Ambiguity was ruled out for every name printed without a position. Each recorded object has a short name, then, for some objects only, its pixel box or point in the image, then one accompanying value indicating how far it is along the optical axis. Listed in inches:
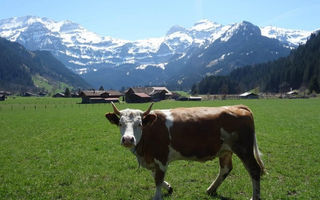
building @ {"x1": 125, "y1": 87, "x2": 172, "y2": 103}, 4896.7
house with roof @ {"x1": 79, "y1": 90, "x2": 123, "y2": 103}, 4741.6
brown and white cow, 324.8
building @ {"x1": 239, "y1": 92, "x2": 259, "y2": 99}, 5628.0
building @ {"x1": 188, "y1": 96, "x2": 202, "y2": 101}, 5218.0
